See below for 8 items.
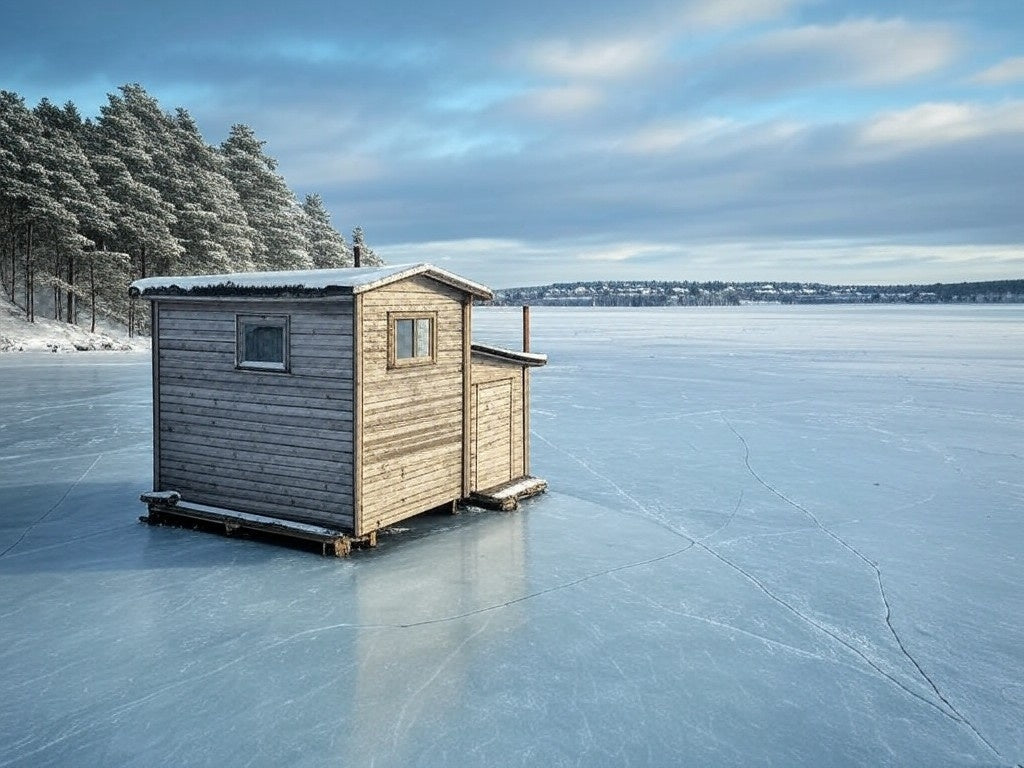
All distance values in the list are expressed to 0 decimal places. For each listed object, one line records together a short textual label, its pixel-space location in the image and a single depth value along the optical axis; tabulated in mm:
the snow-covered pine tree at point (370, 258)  83562
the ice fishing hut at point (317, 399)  11375
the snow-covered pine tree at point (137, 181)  49375
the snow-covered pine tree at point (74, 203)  47188
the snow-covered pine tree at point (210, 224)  52875
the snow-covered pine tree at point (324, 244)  77750
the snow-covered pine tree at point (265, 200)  63062
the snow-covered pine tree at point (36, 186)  45812
